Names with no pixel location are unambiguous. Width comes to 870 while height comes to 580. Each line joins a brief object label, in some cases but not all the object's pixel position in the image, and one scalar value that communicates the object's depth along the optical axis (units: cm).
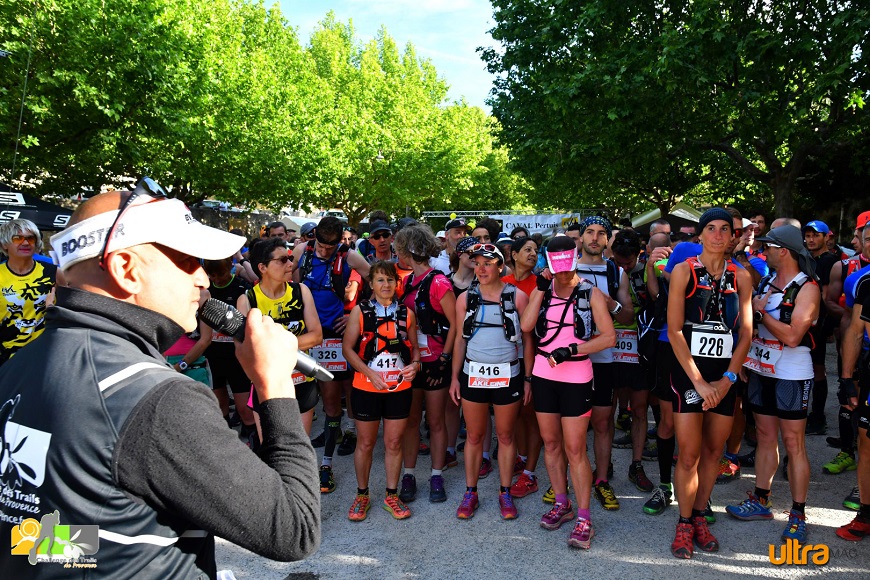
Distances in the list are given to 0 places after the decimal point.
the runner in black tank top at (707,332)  384
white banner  1859
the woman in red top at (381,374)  457
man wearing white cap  113
